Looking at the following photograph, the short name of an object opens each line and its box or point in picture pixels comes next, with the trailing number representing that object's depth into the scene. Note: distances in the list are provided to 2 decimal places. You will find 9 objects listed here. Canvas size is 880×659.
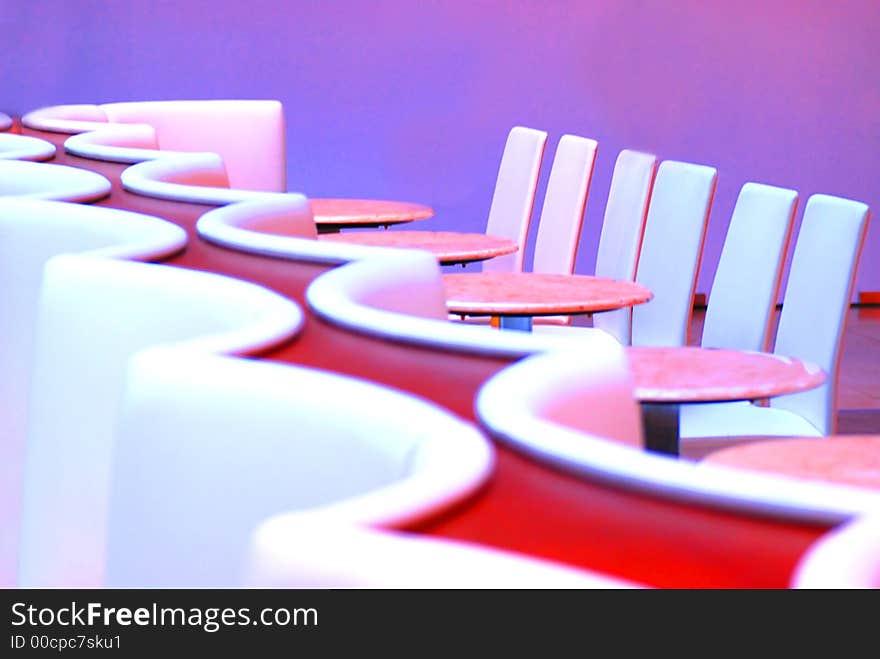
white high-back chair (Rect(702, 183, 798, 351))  6.62
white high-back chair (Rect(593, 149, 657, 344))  8.33
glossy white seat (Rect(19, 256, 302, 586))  2.13
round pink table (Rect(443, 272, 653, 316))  5.66
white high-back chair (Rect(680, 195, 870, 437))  5.98
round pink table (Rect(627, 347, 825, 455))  4.28
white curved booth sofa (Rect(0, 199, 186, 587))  3.09
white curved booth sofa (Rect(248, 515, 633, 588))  1.02
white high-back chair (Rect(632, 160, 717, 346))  7.53
